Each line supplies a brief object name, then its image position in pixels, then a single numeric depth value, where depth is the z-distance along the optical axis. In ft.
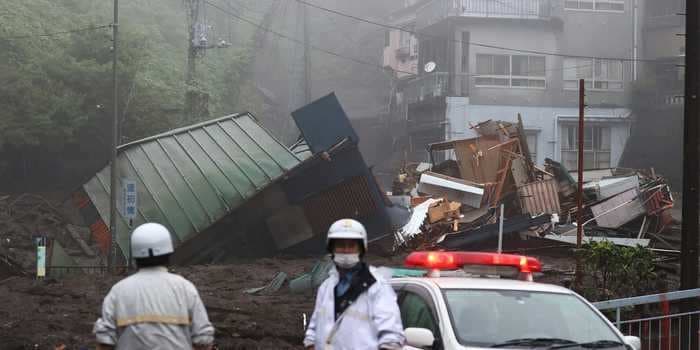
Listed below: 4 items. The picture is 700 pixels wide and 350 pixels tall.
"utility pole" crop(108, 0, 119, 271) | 99.60
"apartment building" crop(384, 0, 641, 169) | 178.91
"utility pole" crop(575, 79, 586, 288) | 55.72
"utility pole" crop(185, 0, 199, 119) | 128.47
